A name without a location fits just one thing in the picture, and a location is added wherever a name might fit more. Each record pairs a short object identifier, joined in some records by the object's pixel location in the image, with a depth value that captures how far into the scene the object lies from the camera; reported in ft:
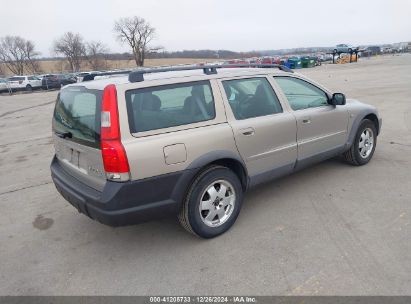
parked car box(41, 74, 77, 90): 103.68
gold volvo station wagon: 9.02
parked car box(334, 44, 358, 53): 169.41
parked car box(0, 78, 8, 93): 103.67
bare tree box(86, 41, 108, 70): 211.16
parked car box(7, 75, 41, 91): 104.94
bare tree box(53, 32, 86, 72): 213.87
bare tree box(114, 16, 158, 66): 258.80
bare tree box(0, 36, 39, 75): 219.00
